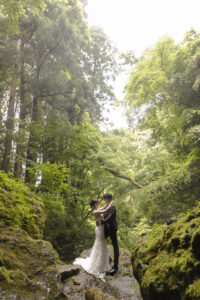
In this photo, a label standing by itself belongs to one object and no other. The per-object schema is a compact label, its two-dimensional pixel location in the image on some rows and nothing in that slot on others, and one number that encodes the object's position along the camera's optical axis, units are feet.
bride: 15.58
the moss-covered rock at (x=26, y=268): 6.78
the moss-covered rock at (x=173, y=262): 5.73
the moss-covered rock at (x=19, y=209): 11.22
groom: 15.26
